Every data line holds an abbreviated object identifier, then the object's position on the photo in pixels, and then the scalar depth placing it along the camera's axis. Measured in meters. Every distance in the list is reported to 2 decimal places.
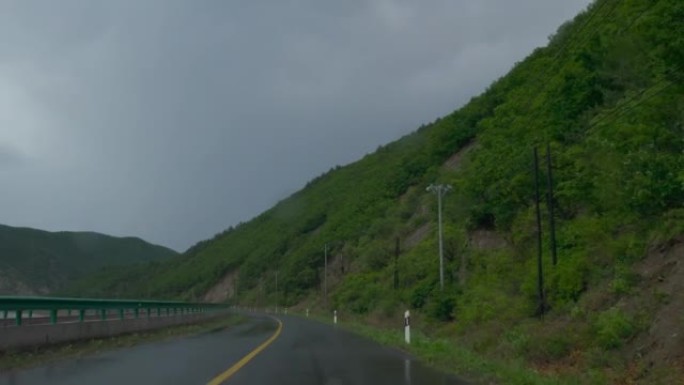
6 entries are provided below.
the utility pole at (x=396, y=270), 53.06
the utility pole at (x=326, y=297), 84.41
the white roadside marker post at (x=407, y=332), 24.47
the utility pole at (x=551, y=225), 25.42
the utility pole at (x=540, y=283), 23.92
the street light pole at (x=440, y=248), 40.28
